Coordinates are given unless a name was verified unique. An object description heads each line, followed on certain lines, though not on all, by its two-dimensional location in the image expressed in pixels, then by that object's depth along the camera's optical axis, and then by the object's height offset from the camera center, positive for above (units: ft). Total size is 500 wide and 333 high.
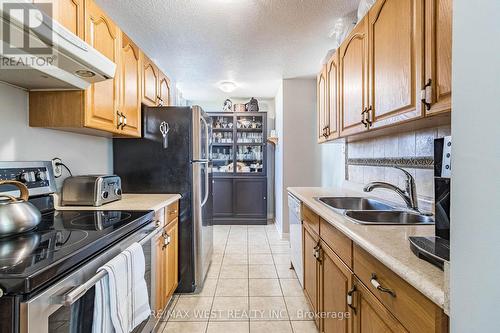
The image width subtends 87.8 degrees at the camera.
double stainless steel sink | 4.50 -0.91
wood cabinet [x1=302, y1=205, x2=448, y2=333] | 2.30 -1.54
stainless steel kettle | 3.19 -0.62
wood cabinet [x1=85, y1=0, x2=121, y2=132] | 4.87 +1.82
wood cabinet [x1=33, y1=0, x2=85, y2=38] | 4.01 +2.51
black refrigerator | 7.38 +0.05
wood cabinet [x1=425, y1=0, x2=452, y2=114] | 3.17 +1.46
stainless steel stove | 2.21 -0.98
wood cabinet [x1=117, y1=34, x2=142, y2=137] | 6.13 +1.96
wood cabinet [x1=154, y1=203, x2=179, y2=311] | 5.69 -2.31
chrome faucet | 4.56 -0.41
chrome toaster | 5.45 -0.51
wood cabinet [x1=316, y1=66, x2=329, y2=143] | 8.01 +1.92
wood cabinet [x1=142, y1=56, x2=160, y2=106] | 7.44 +2.54
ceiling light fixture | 12.62 +4.00
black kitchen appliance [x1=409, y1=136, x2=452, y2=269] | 2.56 -0.45
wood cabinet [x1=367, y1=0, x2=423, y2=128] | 3.75 +1.74
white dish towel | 3.14 -1.72
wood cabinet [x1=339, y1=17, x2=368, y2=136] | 5.37 +1.98
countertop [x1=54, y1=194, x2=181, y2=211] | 5.37 -0.82
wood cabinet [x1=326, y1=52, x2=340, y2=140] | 6.98 +2.01
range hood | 2.86 +1.54
